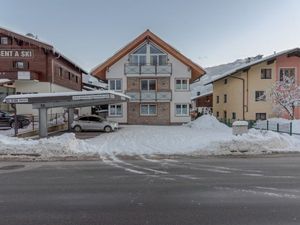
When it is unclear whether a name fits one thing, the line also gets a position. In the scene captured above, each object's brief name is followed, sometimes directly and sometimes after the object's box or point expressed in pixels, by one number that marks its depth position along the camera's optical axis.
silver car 17.04
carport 12.05
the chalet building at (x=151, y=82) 21.85
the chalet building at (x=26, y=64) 21.89
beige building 22.35
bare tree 20.04
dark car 16.75
